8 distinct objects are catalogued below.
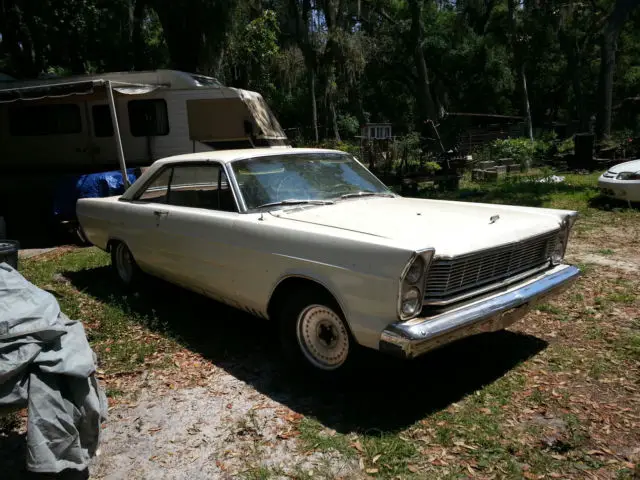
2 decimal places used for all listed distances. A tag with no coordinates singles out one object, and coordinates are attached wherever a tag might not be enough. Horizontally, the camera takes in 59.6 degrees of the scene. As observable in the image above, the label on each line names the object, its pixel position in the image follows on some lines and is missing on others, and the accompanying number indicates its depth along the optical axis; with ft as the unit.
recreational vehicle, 36.50
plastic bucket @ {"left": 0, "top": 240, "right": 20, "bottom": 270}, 15.72
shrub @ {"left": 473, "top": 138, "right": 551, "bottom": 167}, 54.34
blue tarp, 30.01
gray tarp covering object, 8.56
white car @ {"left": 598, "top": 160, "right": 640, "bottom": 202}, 30.63
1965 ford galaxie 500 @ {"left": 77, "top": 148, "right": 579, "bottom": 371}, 10.51
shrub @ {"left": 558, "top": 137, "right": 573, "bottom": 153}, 61.62
